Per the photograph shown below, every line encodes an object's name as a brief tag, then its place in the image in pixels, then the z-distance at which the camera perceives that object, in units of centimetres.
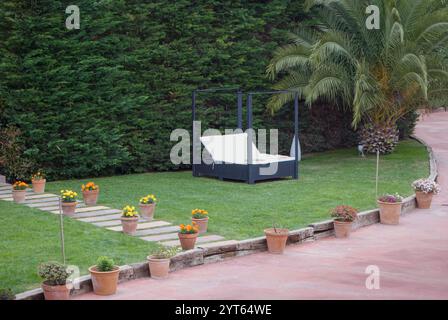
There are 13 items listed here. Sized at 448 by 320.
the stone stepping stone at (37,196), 1325
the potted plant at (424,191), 1277
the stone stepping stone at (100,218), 1116
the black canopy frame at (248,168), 1505
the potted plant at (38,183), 1369
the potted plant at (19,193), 1273
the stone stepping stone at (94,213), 1147
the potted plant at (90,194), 1231
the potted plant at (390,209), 1156
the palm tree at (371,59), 1747
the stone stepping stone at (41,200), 1284
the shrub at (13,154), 1477
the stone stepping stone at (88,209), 1196
